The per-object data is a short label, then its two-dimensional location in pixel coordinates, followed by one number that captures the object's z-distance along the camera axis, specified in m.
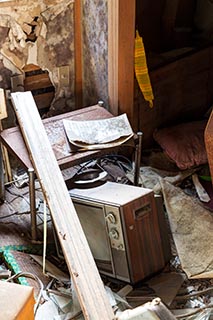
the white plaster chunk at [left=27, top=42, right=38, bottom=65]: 3.43
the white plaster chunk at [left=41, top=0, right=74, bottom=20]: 3.39
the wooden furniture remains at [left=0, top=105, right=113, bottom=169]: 2.93
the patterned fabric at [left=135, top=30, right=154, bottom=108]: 3.44
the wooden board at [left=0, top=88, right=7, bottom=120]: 3.13
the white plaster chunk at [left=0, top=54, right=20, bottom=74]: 3.37
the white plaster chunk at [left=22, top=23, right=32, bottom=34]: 3.35
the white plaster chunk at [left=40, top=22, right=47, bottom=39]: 3.41
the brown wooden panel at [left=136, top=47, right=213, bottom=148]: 3.65
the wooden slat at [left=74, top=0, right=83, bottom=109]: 3.48
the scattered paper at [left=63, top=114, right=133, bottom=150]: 3.04
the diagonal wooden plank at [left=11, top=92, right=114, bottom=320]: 2.22
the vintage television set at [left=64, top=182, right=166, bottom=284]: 2.63
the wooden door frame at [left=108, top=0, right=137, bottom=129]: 3.22
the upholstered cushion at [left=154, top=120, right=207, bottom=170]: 3.47
